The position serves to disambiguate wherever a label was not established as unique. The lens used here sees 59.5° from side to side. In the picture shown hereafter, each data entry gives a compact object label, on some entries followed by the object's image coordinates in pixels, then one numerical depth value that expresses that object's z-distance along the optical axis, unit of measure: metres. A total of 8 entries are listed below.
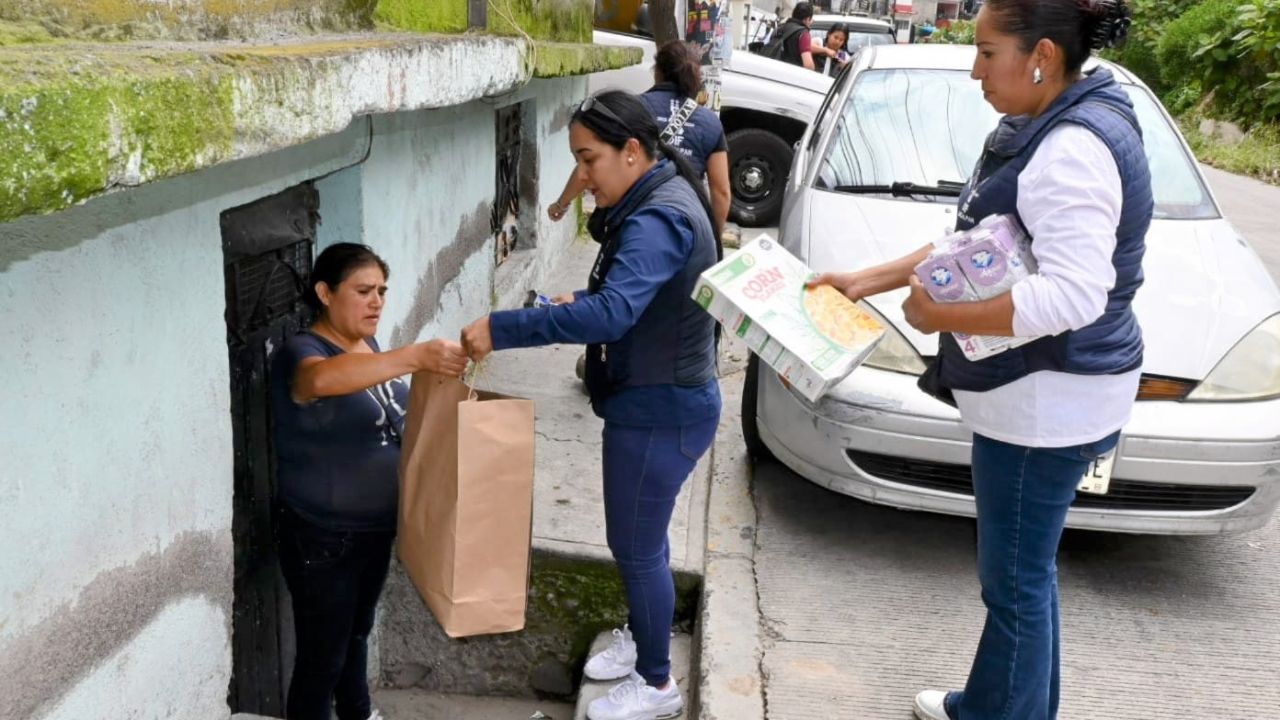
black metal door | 2.81
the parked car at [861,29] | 16.34
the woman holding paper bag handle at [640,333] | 2.48
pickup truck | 9.09
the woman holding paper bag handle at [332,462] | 2.66
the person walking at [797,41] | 12.04
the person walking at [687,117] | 4.83
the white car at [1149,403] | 3.45
